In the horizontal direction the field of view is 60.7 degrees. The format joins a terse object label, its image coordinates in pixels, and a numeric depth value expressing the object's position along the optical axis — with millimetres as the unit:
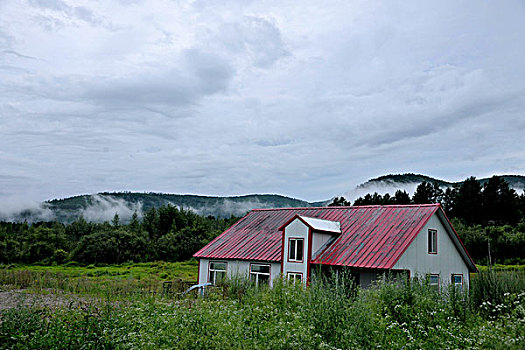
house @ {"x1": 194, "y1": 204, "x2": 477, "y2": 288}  18578
